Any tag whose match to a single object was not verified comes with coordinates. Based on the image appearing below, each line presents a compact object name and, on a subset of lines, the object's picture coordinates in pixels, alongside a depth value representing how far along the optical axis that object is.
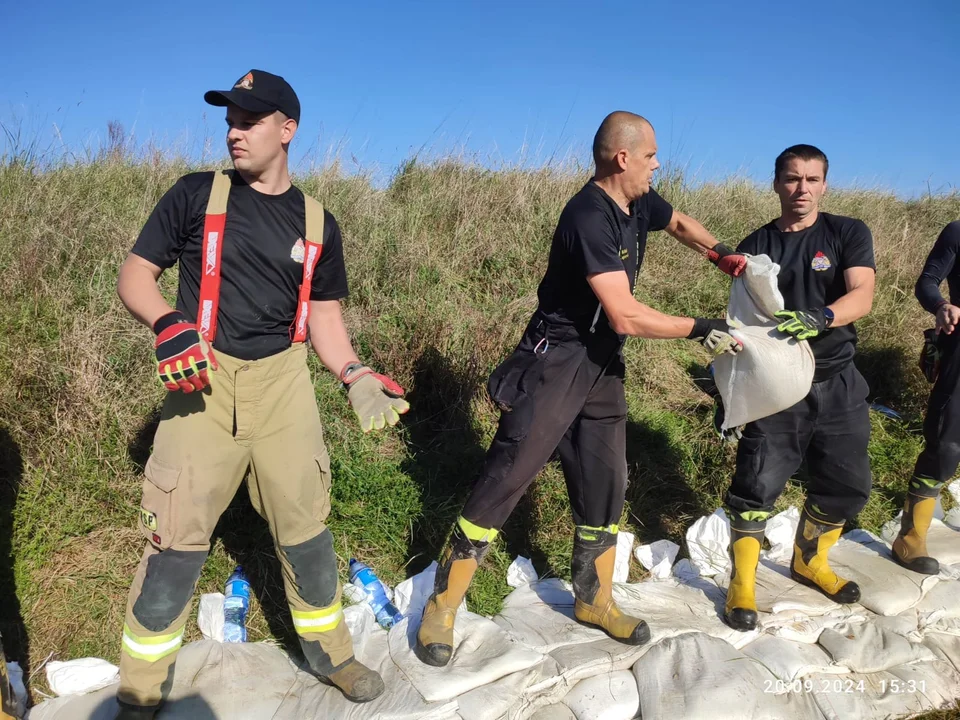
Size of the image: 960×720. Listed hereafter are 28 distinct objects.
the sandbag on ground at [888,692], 2.97
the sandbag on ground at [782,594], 3.47
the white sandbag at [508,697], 2.64
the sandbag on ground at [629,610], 3.12
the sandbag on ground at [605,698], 2.78
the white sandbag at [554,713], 2.75
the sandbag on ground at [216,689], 2.54
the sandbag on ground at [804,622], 3.32
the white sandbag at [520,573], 3.56
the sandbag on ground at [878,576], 3.56
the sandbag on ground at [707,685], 2.77
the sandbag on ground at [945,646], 3.30
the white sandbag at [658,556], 3.77
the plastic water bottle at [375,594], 3.24
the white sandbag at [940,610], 3.49
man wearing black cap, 2.35
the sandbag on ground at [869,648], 3.19
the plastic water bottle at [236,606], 3.04
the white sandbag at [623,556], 3.67
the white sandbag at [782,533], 4.02
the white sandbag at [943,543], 4.01
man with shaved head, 2.73
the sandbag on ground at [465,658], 2.72
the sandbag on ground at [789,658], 3.05
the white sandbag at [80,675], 2.67
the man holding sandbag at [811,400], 3.24
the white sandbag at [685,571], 3.74
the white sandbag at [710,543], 3.81
